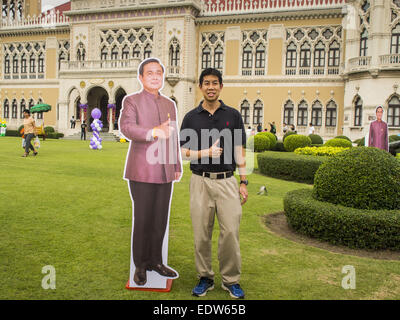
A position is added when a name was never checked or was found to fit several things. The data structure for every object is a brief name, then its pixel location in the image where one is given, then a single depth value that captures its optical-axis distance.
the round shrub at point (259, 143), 19.58
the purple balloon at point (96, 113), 17.68
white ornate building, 25.05
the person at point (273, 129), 26.47
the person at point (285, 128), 28.80
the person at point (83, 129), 27.55
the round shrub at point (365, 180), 5.54
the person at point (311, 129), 26.92
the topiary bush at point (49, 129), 32.03
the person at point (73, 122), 31.78
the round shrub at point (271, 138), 20.25
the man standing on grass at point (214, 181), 3.88
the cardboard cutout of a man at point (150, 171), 4.02
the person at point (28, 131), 14.51
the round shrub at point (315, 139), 22.08
